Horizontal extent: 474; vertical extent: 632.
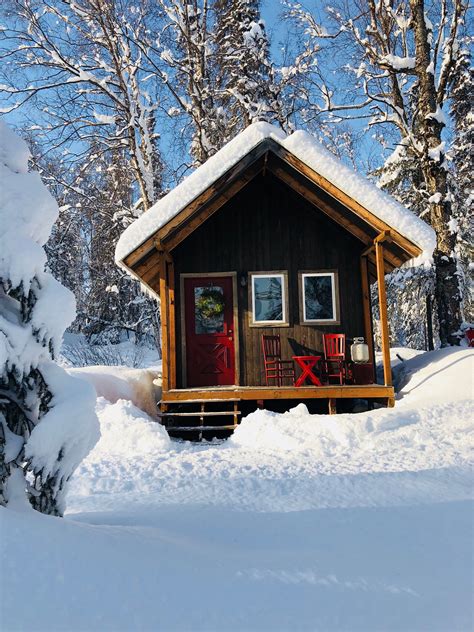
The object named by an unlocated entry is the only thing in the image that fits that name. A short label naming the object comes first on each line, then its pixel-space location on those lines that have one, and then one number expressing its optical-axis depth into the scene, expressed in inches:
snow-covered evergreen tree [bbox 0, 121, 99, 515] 119.0
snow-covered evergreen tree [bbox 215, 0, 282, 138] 667.4
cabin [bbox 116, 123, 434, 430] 377.7
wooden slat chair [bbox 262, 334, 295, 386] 392.5
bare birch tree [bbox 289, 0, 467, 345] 448.8
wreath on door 408.8
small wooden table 362.3
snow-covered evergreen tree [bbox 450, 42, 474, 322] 652.7
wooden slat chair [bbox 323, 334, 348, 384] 386.6
